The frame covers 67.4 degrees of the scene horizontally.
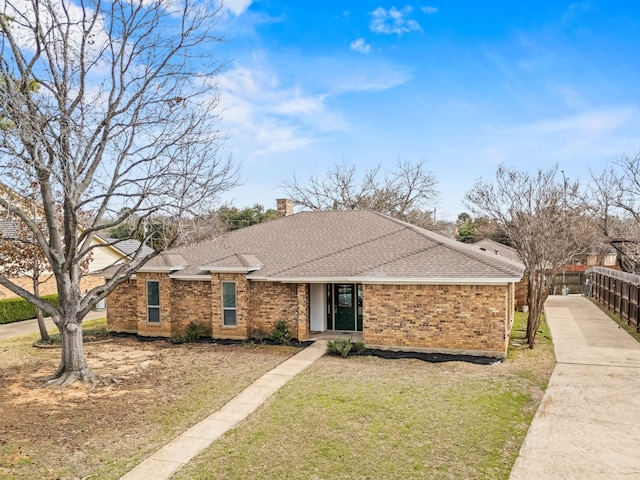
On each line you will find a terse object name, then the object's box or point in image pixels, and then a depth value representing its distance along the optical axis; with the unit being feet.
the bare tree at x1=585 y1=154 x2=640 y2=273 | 90.17
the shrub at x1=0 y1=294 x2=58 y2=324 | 71.92
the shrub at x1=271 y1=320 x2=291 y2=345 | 49.29
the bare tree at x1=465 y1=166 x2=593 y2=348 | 50.78
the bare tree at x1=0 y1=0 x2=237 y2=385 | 34.27
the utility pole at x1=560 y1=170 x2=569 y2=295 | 61.21
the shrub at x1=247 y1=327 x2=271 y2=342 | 50.72
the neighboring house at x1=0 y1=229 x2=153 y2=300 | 76.64
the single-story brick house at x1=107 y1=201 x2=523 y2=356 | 42.80
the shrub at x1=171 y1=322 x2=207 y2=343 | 51.85
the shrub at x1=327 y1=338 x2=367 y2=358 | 43.37
